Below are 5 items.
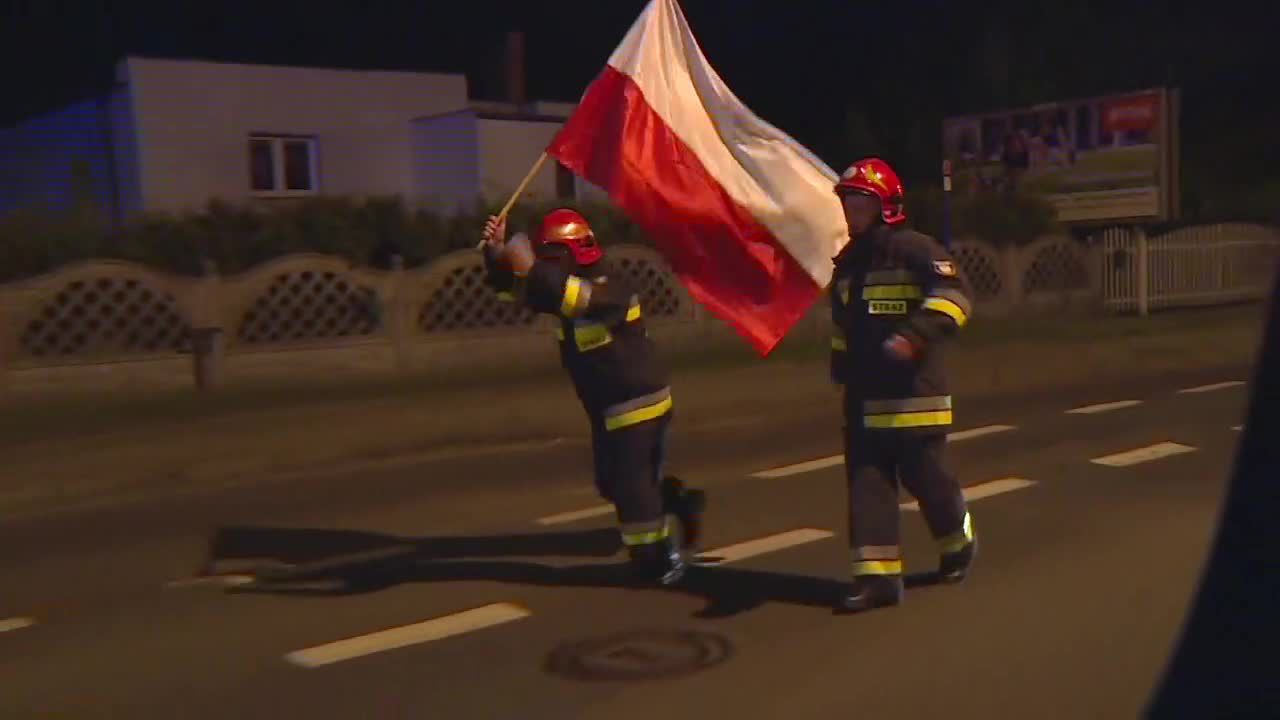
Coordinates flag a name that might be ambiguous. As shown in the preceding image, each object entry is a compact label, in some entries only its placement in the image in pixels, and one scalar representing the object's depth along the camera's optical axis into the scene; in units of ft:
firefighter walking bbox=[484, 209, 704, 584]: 20.22
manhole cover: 16.72
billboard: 79.92
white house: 71.15
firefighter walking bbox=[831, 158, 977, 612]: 18.60
